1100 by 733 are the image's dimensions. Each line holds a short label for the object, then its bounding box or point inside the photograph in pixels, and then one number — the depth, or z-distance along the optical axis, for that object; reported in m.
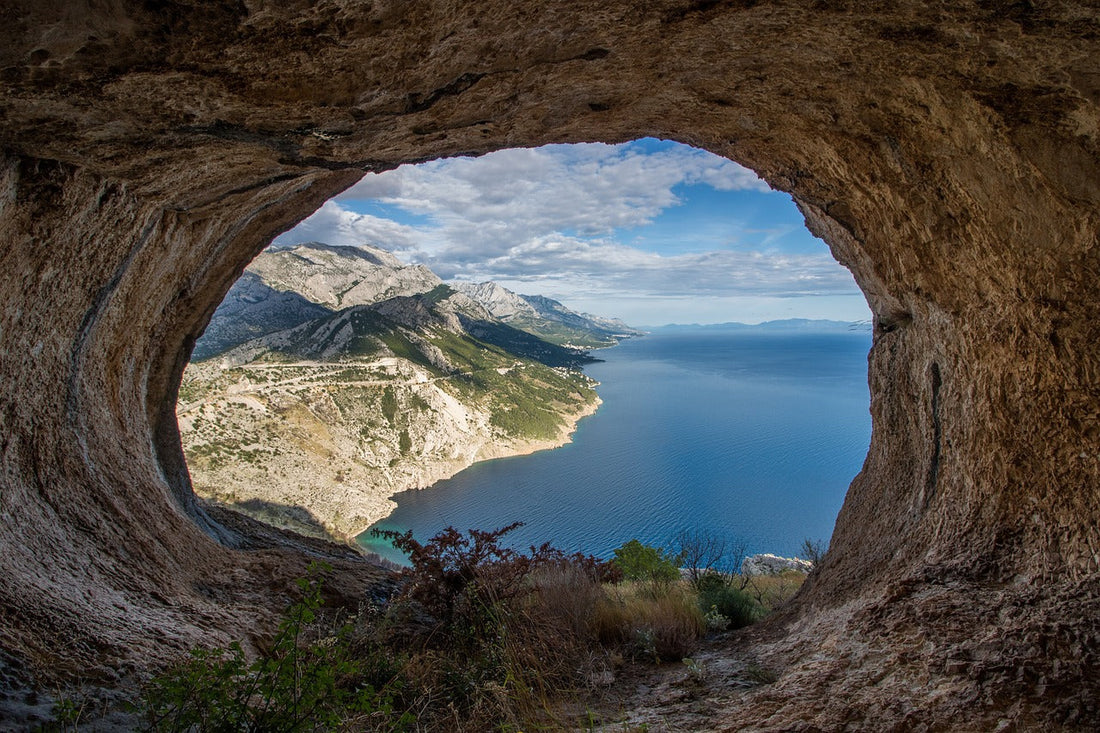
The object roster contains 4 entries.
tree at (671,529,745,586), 10.69
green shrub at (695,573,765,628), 7.70
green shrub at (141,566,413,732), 2.80
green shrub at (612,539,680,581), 12.86
